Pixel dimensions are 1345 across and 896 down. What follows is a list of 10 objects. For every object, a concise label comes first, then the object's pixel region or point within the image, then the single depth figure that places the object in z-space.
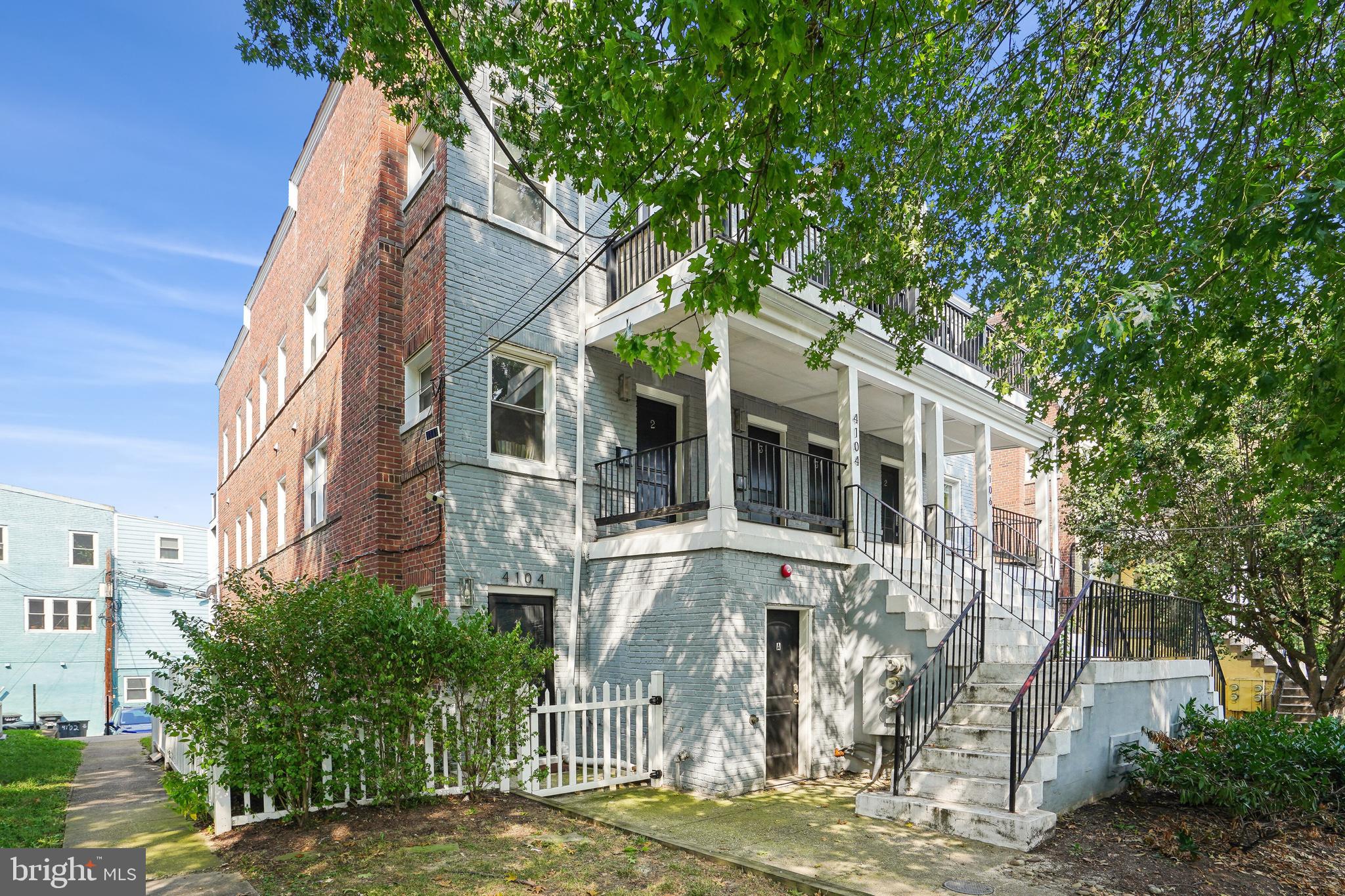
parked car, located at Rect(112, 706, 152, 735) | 23.25
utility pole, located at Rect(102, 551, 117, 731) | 24.78
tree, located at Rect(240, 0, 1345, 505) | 4.63
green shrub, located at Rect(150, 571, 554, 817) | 6.50
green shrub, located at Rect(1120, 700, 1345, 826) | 7.31
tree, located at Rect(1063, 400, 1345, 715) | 13.37
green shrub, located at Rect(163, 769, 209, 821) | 6.68
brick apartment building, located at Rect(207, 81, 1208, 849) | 9.25
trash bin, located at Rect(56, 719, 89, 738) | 21.86
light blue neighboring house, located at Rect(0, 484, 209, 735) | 24.98
